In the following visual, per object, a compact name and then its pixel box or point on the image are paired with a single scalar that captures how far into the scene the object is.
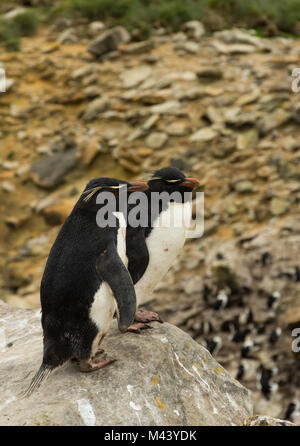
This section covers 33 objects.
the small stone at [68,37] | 22.06
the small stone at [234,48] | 20.64
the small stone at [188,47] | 20.70
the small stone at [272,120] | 17.67
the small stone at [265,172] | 16.56
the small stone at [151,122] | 18.05
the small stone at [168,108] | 18.39
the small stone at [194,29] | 21.80
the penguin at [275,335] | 13.70
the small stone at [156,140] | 17.66
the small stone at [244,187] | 16.34
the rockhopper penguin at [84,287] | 5.31
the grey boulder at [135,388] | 5.10
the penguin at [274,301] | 14.10
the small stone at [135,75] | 19.86
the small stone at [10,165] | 17.98
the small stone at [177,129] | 17.83
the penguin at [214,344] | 13.46
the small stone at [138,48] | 20.97
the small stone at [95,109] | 19.12
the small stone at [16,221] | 16.73
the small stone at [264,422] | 5.57
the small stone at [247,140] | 17.37
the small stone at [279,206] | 15.81
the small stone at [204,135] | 17.59
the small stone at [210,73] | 19.50
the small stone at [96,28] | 22.72
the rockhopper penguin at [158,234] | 6.45
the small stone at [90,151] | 17.72
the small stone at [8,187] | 17.41
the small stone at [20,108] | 19.47
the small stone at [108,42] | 21.14
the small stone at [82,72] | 20.34
